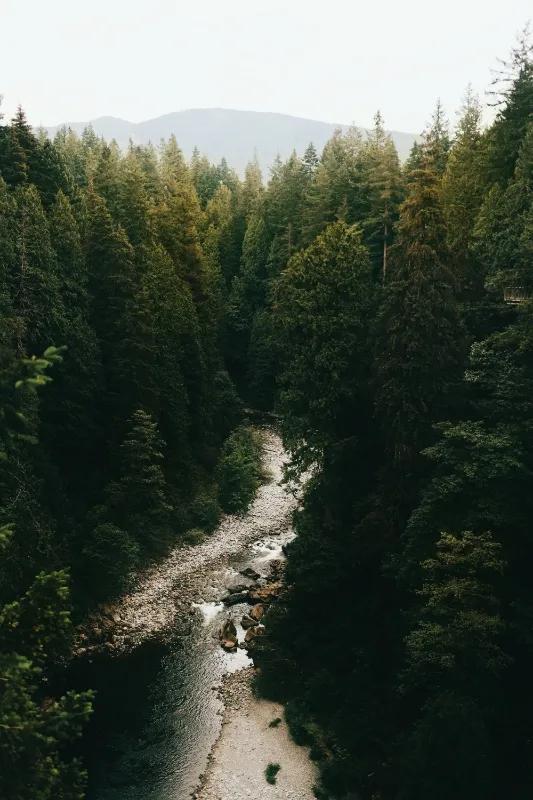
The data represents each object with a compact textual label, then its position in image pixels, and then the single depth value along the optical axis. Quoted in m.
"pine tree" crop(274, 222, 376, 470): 28.22
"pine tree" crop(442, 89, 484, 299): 27.00
